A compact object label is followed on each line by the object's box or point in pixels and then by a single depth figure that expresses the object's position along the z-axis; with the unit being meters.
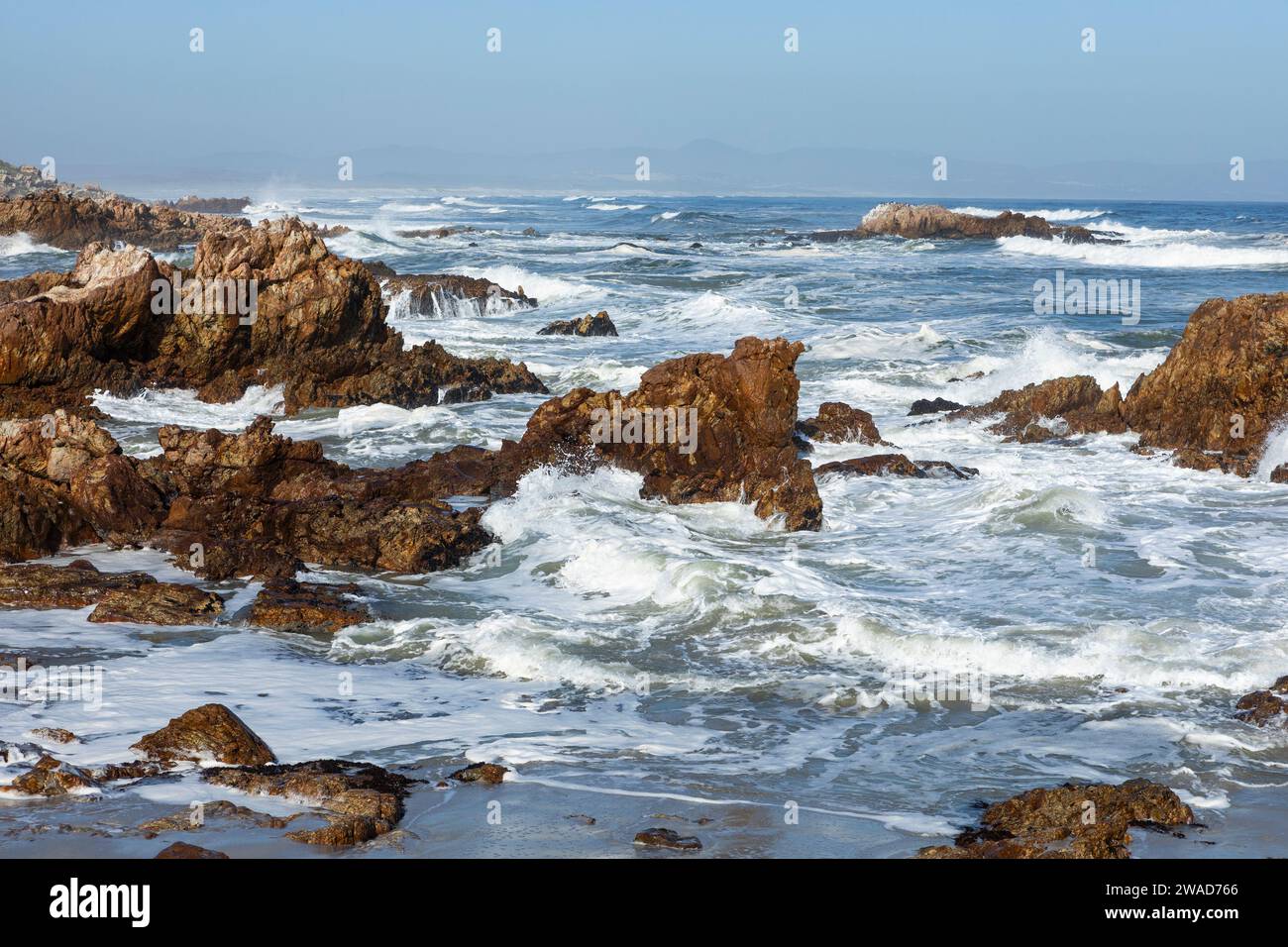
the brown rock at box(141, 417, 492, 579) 10.75
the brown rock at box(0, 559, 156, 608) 9.29
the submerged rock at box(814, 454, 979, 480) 14.34
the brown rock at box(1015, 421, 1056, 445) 16.34
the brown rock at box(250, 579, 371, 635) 9.17
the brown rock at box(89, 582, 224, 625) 9.02
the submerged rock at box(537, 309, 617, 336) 25.78
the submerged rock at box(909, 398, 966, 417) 18.25
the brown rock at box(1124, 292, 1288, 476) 14.71
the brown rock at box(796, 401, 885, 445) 15.70
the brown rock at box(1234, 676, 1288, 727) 7.55
